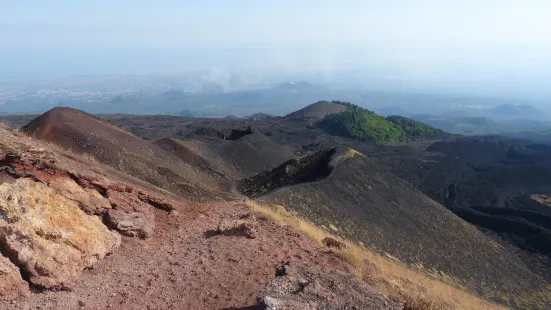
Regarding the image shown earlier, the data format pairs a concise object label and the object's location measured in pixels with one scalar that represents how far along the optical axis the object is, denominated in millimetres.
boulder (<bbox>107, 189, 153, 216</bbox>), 9715
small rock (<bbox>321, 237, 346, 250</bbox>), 9906
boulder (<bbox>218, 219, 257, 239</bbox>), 9445
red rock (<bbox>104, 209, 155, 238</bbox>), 8836
